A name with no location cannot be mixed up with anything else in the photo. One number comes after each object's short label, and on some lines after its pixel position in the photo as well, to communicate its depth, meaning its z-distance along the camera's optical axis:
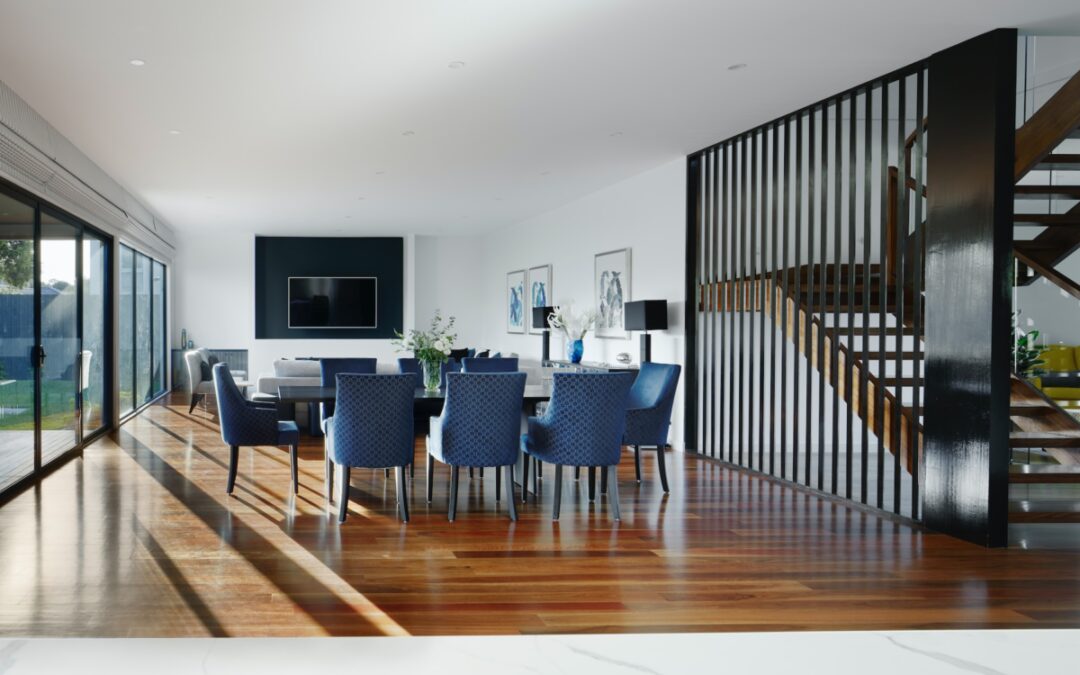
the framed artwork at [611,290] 8.53
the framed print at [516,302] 11.99
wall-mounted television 13.62
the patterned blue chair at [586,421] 4.63
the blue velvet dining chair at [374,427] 4.57
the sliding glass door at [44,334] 5.39
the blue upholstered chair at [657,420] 5.53
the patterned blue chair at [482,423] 4.60
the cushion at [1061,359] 5.16
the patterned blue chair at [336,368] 6.39
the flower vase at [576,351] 9.09
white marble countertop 1.02
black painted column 4.11
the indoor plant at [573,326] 9.12
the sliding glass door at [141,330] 9.54
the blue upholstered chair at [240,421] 5.24
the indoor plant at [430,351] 5.71
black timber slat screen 4.80
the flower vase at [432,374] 5.75
